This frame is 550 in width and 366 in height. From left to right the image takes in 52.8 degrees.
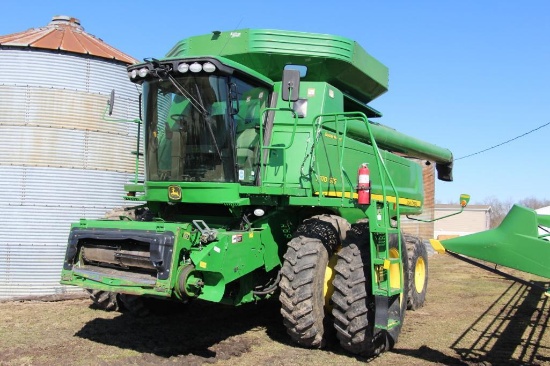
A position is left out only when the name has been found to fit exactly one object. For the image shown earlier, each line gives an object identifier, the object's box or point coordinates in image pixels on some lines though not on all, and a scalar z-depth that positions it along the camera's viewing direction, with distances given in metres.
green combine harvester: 5.44
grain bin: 8.58
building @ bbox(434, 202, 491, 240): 46.06
